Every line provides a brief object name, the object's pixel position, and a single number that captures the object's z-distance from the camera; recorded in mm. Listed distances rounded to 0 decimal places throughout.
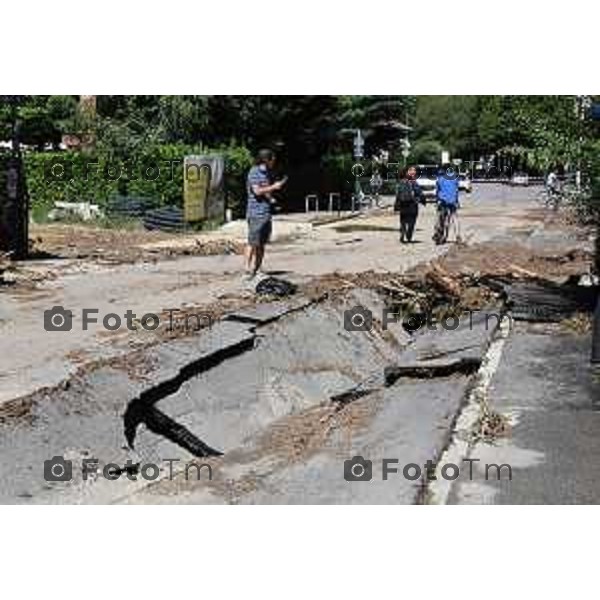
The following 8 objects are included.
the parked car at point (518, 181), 46281
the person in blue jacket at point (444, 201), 22328
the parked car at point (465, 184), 51825
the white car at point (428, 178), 44344
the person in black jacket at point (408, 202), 22016
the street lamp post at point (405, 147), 54328
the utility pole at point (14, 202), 18453
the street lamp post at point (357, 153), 36656
